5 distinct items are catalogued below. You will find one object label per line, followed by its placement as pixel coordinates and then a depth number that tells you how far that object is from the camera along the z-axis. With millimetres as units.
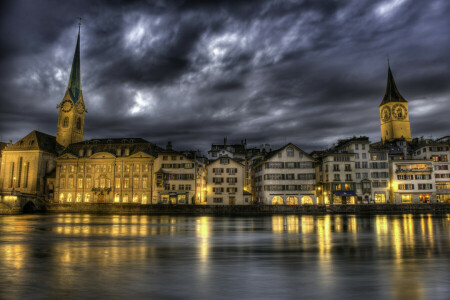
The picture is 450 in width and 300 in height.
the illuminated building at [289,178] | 77750
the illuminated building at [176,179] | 76438
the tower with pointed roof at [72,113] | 105812
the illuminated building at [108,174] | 79688
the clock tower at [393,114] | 146250
